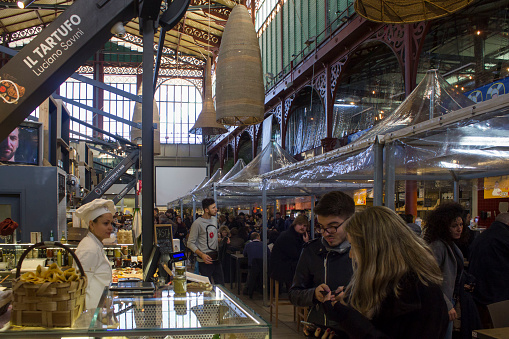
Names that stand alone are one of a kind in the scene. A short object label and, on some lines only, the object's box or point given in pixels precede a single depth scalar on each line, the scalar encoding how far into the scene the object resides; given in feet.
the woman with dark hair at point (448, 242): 12.47
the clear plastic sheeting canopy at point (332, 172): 15.02
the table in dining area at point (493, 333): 9.99
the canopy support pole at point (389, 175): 12.61
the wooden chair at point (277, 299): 21.33
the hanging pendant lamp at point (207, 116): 26.42
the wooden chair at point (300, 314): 18.76
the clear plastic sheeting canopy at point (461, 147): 10.27
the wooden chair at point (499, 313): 11.25
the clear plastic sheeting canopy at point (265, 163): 35.91
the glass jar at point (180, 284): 7.99
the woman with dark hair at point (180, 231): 43.52
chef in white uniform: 9.33
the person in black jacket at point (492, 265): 13.61
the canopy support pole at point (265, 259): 26.53
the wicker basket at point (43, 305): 5.95
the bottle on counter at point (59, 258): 16.15
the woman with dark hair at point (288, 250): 20.01
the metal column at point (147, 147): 10.91
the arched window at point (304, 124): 47.65
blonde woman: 5.33
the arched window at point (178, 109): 108.27
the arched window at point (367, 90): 39.65
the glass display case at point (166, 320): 5.80
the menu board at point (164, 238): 11.07
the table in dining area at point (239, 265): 29.76
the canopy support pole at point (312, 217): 32.55
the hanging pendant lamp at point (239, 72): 16.06
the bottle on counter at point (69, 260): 15.69
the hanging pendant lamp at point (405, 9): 11.50
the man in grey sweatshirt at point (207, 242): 20.17
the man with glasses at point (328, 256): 8.54
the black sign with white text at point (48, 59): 8.55
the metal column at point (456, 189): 23.09
